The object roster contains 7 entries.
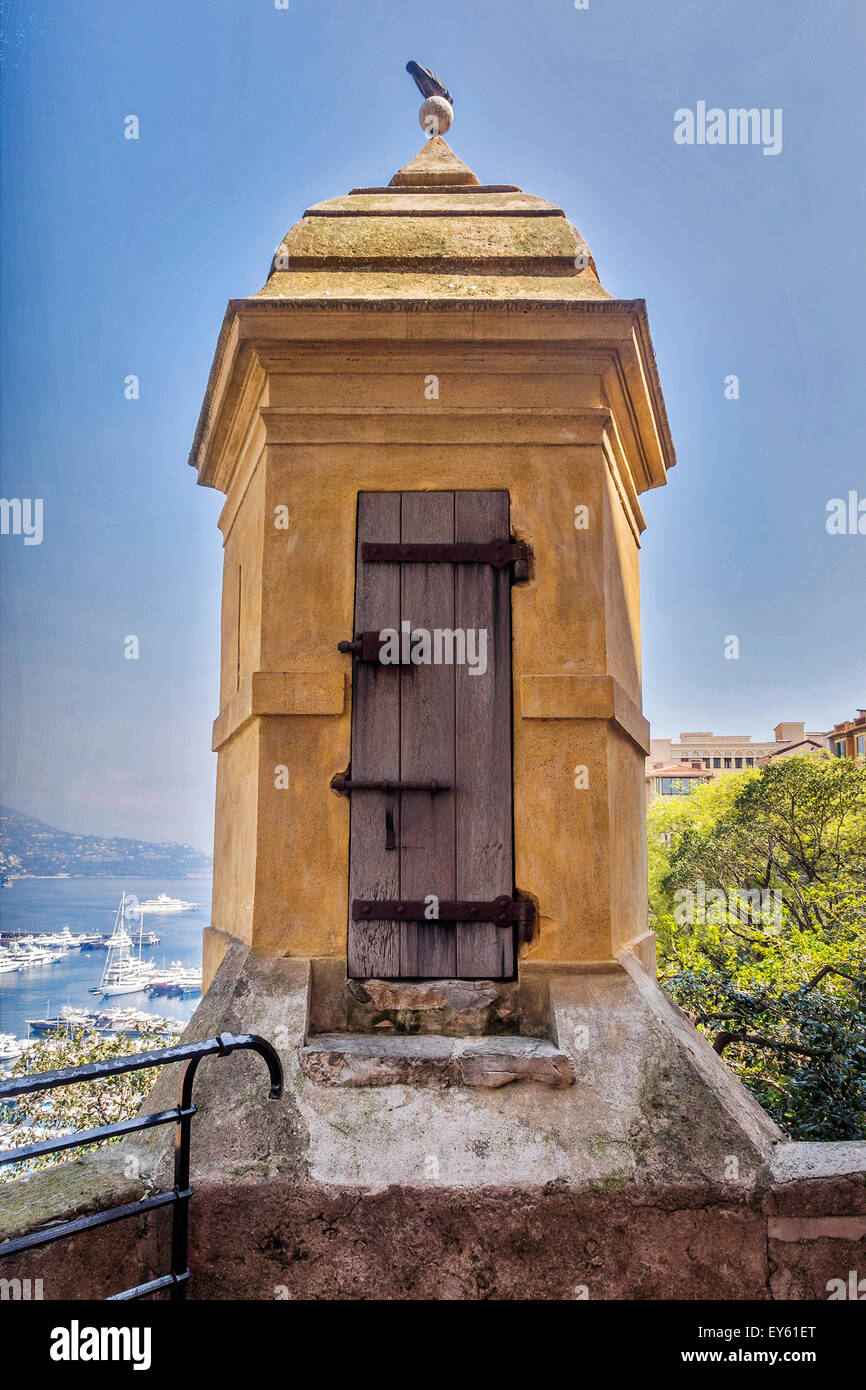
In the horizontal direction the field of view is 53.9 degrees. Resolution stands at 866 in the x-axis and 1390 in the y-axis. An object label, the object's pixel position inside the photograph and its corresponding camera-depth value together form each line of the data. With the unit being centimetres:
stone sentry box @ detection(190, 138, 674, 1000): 343
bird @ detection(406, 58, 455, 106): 496
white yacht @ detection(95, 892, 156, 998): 3489
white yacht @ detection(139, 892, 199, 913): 4958
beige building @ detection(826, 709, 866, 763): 3900
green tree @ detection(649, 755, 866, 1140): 560
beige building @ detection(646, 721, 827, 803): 5738
